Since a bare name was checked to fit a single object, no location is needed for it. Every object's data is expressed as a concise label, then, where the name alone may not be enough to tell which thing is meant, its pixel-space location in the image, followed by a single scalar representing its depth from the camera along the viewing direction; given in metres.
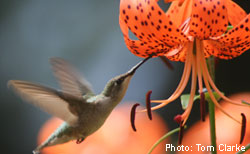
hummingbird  1.57
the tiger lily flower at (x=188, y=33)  1.53
